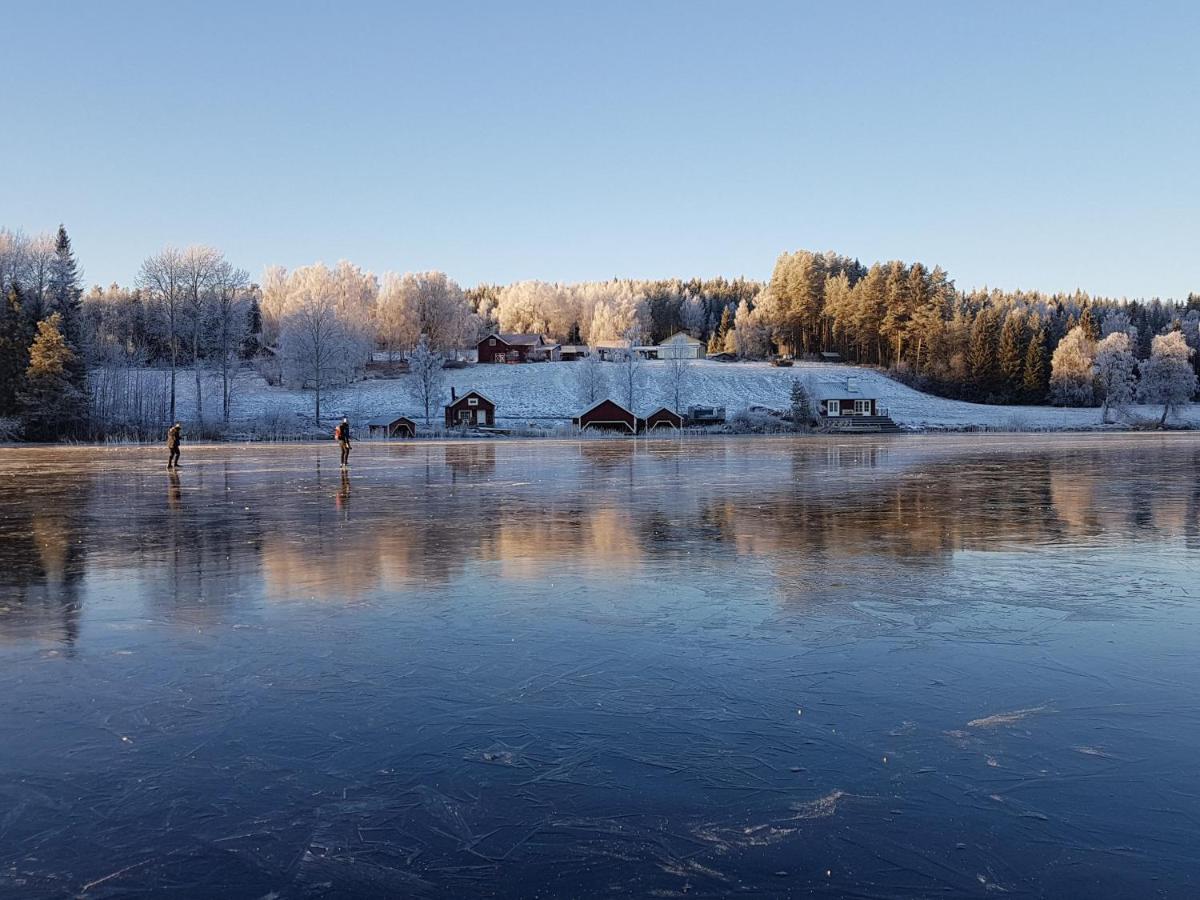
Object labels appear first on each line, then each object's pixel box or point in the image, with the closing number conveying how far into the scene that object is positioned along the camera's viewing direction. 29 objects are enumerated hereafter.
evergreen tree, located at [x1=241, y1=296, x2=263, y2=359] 107.12
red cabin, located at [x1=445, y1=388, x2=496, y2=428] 73.88
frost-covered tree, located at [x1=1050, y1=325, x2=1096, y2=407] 93.12
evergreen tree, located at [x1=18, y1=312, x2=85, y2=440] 57.75
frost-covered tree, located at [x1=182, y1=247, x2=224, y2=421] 74.69
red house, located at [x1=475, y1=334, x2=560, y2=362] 112.12
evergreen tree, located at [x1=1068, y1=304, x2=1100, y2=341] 103.94
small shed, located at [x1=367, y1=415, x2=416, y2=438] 70.19
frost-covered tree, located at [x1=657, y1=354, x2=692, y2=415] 85.38
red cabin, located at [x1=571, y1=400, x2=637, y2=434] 71.56
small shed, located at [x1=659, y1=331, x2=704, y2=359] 126.75
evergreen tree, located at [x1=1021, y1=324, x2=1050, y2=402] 97.12
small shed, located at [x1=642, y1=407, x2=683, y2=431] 73.25
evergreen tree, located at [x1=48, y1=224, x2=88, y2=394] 60.97
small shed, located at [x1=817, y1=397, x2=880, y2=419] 81.81
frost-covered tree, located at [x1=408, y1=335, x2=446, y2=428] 79.75
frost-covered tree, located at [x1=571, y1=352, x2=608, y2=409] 85.69
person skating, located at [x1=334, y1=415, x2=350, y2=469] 31.76
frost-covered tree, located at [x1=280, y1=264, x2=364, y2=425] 84.06
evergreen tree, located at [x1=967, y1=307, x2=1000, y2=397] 99.00
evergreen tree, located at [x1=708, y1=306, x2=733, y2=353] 139.18
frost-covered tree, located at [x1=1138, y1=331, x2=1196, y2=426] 86.88
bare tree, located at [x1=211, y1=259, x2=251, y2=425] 76.00
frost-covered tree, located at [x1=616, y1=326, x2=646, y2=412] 86.62
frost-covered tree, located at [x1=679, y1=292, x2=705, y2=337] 162.38
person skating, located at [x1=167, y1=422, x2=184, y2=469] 31.17
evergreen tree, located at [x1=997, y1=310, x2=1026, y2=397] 98.31
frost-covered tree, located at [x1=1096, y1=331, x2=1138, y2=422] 88.38
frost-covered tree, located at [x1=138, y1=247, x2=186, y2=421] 73.69
